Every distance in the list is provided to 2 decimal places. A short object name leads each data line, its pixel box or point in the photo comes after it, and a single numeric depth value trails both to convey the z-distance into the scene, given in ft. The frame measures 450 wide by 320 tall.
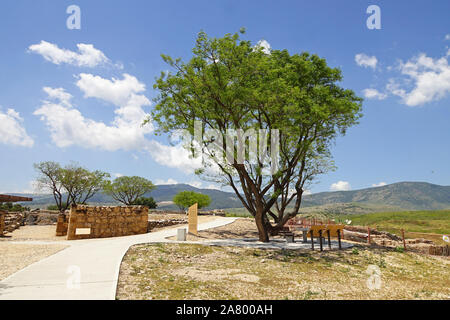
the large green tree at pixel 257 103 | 46.03
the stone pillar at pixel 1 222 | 63.76
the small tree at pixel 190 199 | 207.33
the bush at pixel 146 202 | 218.18
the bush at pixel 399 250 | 45.77
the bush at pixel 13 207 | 145.89
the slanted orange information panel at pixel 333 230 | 44.41
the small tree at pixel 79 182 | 160.04
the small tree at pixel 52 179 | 157.48
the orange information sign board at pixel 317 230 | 42.83
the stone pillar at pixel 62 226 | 72.86
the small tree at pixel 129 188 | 204.13
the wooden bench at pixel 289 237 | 52.11
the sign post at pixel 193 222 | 61.63
